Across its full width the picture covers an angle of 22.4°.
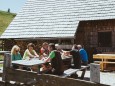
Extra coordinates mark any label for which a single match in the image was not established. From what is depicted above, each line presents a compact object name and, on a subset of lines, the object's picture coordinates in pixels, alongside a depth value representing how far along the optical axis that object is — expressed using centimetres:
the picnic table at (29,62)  855
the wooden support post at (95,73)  637
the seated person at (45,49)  1276
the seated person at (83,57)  1227
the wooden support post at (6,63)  834
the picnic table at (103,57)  1538
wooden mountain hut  1897
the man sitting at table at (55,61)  884
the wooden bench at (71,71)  912
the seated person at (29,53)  1152
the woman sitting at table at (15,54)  1048
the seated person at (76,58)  1069
